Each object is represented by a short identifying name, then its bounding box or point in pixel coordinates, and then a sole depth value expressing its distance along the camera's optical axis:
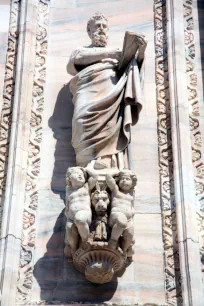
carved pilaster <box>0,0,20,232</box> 9.61
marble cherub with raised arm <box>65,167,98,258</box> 8.38
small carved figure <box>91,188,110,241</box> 8.41
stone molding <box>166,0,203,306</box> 8.58
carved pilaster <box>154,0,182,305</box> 8.71
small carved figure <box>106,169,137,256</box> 8.38
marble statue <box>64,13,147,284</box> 8.43
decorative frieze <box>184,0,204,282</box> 9.33
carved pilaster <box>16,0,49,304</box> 8.72
